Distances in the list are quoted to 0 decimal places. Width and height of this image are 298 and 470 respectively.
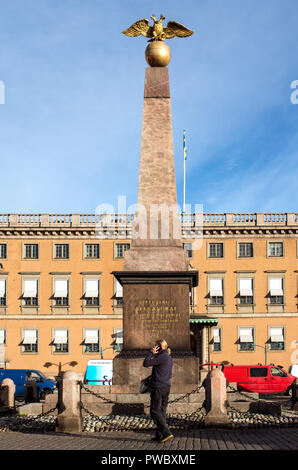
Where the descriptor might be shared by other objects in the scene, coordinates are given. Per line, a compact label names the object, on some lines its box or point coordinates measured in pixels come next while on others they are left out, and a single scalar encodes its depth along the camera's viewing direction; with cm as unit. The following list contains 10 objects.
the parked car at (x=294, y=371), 3644
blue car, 3081
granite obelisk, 1446
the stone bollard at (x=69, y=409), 1159
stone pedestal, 1435
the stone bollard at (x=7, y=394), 1591
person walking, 1007
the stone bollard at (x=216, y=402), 1170
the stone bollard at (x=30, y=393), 1978
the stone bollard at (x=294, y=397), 1561
